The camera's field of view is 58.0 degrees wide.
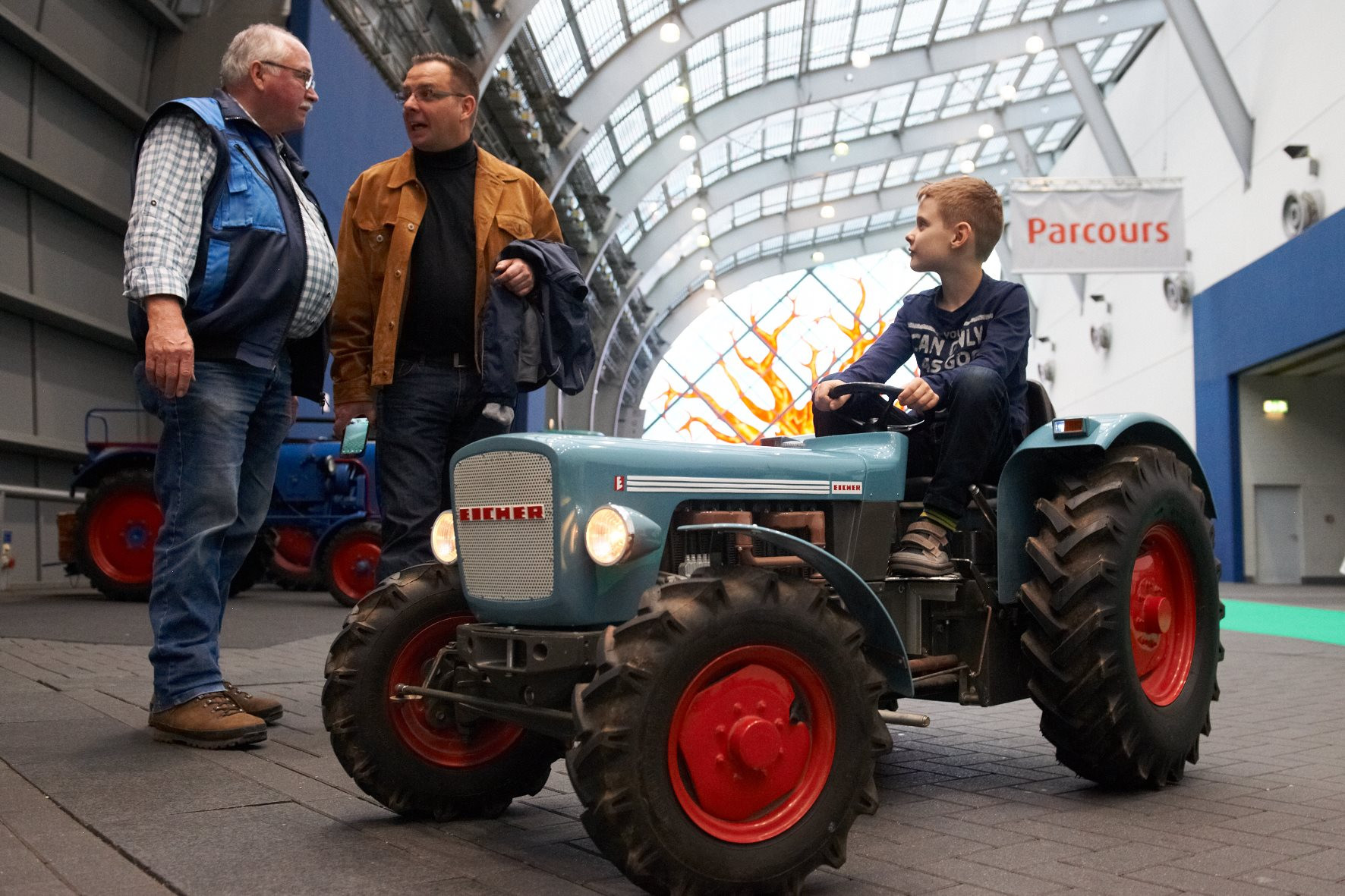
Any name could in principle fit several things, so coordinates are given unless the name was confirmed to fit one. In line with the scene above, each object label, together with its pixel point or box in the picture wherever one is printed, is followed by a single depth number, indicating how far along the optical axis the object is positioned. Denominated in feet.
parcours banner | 45.60
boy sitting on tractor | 9.57
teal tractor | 6.58
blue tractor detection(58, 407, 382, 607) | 28.09
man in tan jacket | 10.20
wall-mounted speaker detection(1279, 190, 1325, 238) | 43.45
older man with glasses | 10.20
